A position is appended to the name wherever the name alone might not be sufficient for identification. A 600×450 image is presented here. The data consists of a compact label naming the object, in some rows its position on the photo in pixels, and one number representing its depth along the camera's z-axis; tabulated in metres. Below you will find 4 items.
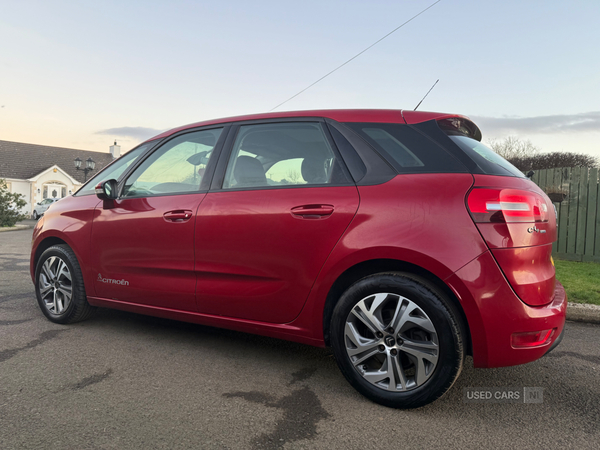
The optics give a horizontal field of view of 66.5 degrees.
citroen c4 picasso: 2.28
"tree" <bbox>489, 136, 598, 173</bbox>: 24.91
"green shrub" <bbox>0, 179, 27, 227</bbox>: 20.50
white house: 41.72
